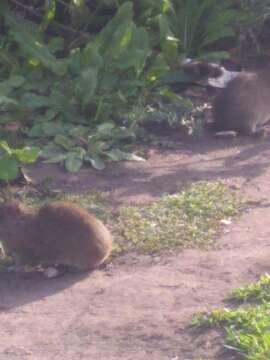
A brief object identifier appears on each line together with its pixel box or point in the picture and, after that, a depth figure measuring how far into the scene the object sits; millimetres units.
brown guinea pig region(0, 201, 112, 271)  11721
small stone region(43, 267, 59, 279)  11926
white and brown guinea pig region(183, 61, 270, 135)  16844
